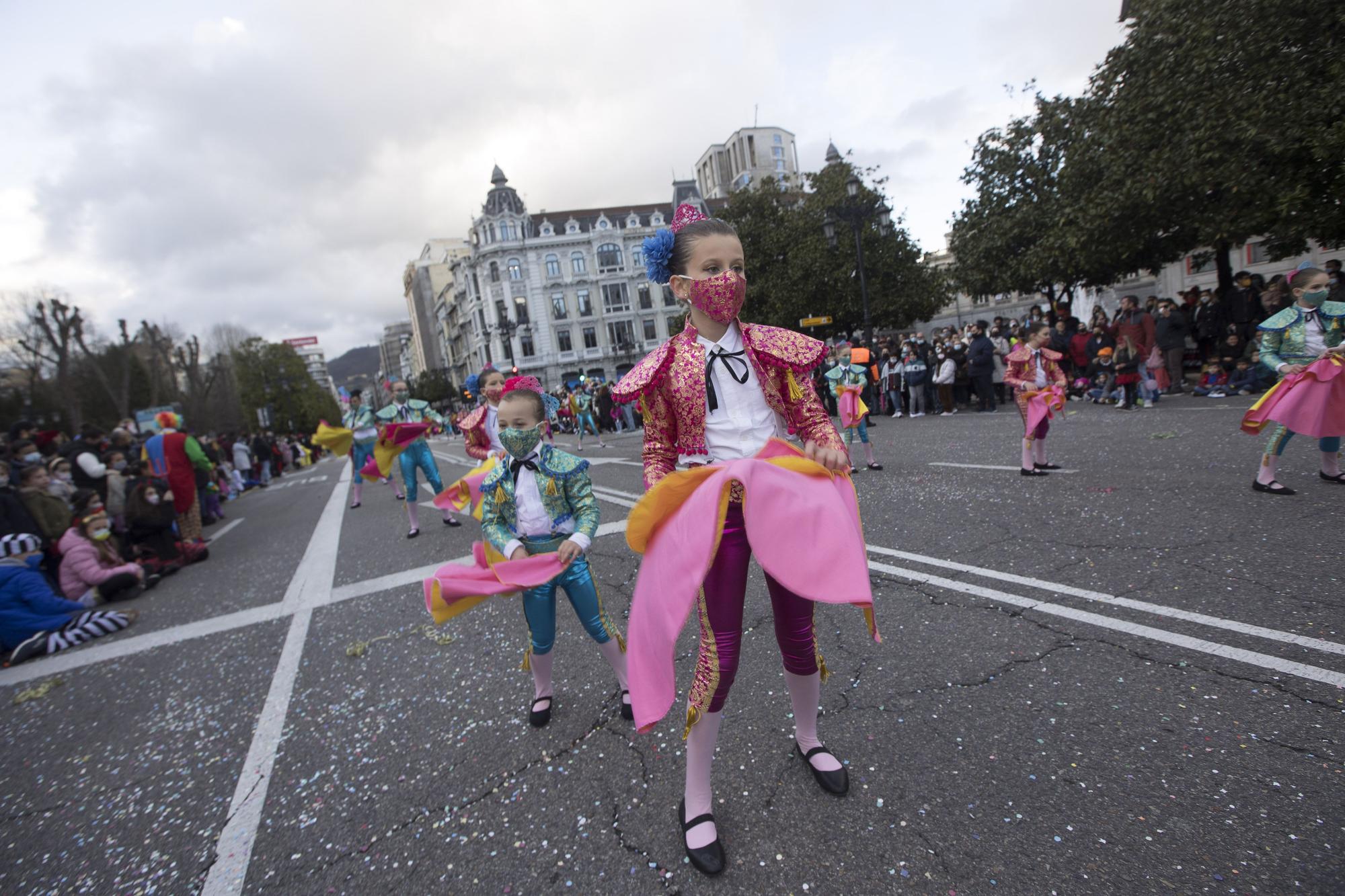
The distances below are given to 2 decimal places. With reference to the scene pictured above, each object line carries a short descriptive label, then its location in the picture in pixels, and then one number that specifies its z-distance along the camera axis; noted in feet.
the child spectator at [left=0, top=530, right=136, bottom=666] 20.20
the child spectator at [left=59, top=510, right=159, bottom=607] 24.57
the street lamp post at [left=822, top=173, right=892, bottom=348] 63.16
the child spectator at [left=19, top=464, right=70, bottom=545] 25.32
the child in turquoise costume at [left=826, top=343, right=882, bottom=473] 31.73
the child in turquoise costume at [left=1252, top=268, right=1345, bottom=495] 18.76
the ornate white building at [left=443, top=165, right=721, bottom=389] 221.66
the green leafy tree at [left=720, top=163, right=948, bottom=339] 104.58
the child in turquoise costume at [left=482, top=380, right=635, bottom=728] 11.24
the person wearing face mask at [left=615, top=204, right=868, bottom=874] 7.54
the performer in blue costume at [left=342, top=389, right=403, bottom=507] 34.22
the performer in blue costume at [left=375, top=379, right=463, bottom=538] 29.84
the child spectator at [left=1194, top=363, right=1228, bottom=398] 41.73
